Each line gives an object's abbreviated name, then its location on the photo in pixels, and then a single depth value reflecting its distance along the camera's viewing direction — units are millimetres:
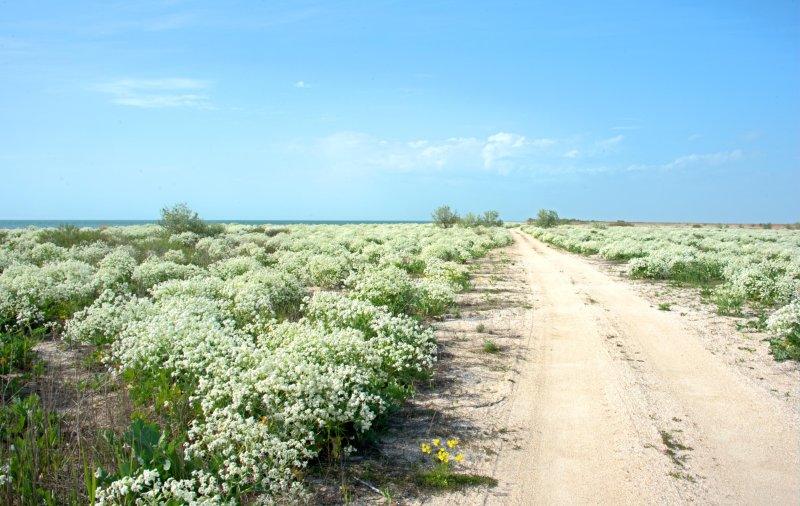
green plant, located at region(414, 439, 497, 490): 4973
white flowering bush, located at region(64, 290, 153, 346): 8008
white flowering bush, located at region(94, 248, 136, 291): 12031
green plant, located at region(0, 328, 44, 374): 7582
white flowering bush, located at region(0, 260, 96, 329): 9438
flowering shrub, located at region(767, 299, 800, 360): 8812
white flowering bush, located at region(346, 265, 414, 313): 11156
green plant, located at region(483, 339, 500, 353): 9516
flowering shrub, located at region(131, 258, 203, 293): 12984
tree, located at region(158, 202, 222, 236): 31547
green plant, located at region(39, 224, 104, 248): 24214
